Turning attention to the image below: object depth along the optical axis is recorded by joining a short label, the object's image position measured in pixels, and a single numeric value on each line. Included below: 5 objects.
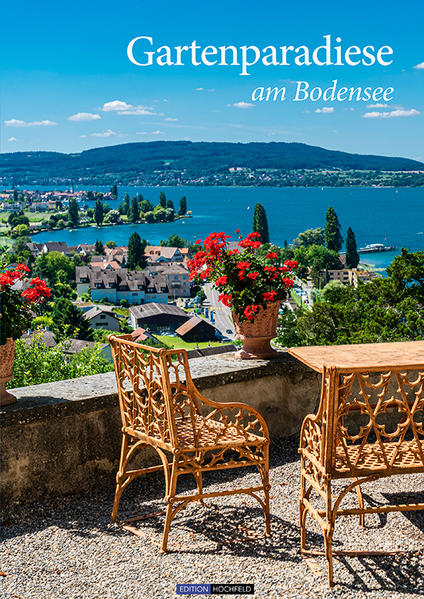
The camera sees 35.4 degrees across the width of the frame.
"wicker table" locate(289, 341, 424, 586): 2.21
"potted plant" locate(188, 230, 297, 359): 3.55
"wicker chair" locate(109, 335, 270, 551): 2.47
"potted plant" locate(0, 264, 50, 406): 2.92
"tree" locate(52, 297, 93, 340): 43.97
